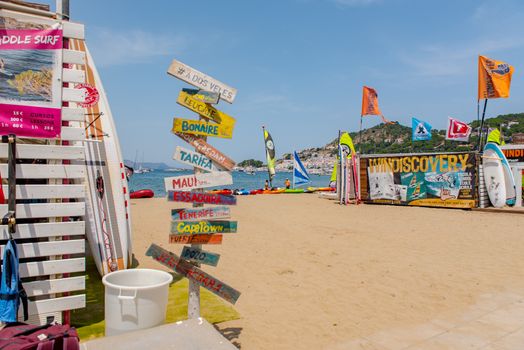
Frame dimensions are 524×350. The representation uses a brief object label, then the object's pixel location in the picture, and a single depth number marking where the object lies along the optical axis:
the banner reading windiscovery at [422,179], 16.30
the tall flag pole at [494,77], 17.55
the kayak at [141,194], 22.92
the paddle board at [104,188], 6.00
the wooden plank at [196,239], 3.91
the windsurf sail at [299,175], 28.28
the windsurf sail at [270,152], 28.22
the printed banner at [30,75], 3.58
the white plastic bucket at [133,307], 3.41
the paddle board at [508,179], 15.77
